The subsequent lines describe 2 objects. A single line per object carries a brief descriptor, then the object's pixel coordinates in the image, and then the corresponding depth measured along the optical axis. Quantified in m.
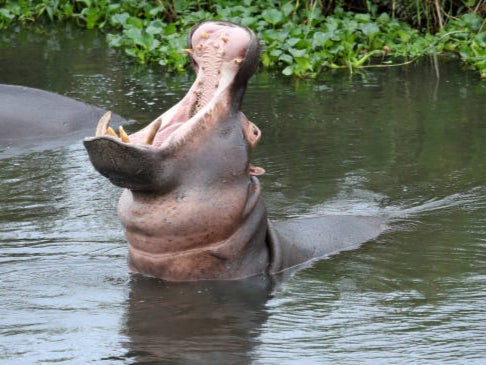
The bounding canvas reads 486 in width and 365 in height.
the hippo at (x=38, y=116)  16.91
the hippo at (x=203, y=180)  10.24
